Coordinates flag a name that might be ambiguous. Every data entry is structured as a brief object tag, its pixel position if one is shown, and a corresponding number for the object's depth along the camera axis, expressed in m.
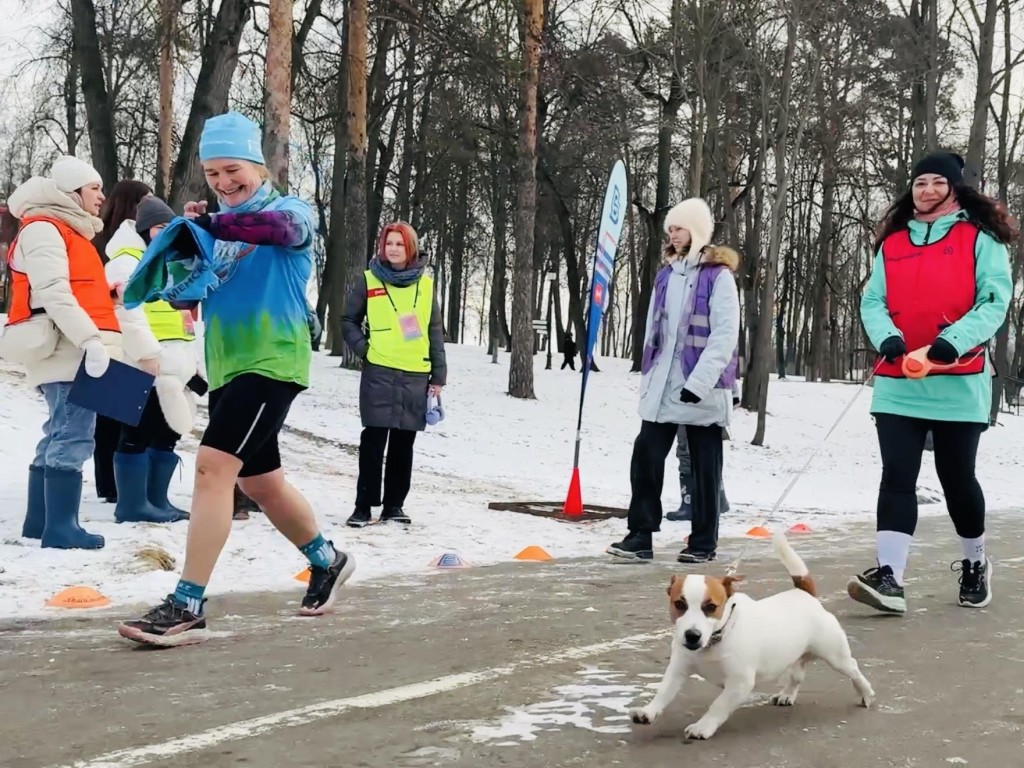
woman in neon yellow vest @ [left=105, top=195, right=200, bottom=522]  6.81
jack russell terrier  3.02
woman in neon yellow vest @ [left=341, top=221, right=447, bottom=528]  7.84
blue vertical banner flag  9.89
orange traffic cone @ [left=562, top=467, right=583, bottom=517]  9.02
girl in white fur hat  6.54
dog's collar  3.02
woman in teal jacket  4.96
